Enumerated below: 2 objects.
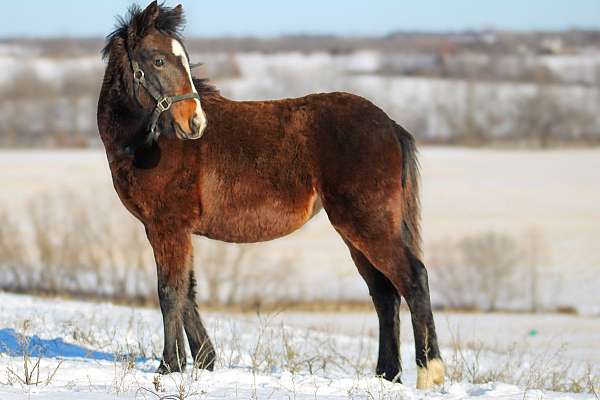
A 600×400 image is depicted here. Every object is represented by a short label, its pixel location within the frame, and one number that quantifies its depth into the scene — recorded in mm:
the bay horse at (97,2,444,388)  14398
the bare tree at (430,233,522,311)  60250
